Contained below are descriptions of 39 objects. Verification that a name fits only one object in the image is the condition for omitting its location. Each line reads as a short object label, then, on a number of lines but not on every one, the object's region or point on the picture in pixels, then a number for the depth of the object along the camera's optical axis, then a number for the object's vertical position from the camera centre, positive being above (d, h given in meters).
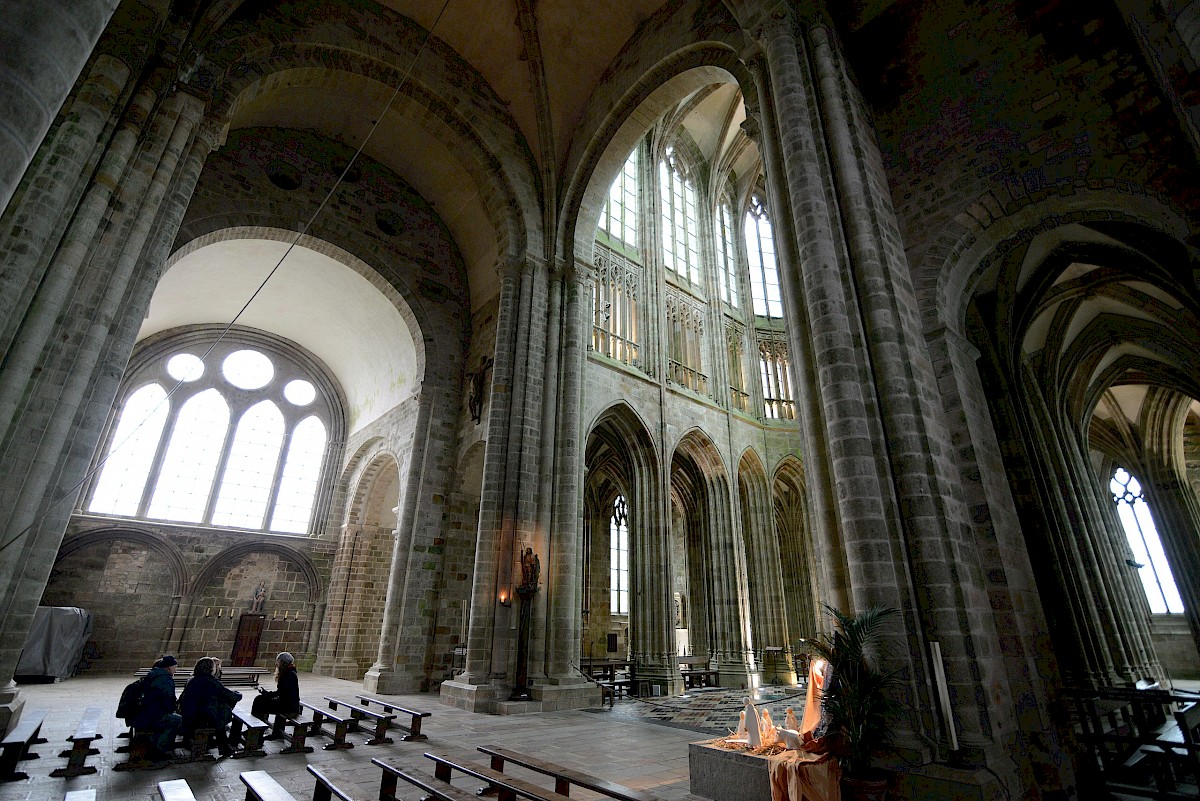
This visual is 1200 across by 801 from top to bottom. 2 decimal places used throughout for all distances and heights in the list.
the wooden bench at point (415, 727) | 6.27 -1.11
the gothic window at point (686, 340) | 17.47 +8.72
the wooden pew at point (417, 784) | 3.01 -0.90
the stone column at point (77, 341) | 5.58 +2.83
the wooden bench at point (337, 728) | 5.88 -1.11
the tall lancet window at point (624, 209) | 17.06 +12.31
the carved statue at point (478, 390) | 12.89 +5.14
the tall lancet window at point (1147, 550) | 19.22 +2.73
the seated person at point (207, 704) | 5.29 -0.76
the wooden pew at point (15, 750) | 4.43 -1.01
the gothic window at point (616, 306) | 15.52 +8.65
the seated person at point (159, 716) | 4.99 -0.83
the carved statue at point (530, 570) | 9.77 +0.89
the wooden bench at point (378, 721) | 6.09 -1.04
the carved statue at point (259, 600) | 16.31 +0.57
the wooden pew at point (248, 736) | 5.32 -1.07
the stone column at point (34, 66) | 1.65 +1.60
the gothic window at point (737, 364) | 19.09 +8.70
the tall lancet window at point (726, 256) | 20.36 +13.17
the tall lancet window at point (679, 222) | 18.94 +13.39
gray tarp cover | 12.07 -0.54
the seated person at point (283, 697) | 6.07 -0.78
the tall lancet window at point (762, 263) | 21.53 +13.70
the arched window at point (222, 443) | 16.06 +5.20
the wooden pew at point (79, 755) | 4.55 -1.06
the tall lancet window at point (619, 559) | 20.55 +2.37
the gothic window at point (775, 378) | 19.69 +8.49
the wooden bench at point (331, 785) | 3.19 -1.06
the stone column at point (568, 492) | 9.85 +2.39
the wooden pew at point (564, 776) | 3.01 -0.90
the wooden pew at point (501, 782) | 3.02 -0.89
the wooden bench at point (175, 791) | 2.70 -0.81
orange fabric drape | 3.96 -1.02
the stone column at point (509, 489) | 9.54 +2.35
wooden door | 15.78 -0.51
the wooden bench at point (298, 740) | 5.61 -1.14
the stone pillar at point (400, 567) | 11.12 +1.13
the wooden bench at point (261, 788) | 2.77 -0.82
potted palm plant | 4.04 -0.49
